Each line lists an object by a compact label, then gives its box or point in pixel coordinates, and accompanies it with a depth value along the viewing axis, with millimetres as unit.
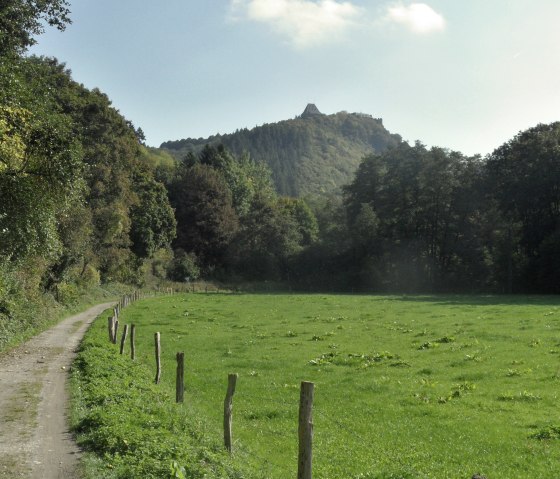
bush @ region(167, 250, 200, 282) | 91500
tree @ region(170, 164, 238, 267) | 99438
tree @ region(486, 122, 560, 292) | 76500
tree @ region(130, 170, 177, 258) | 81000
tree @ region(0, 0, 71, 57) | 24359
